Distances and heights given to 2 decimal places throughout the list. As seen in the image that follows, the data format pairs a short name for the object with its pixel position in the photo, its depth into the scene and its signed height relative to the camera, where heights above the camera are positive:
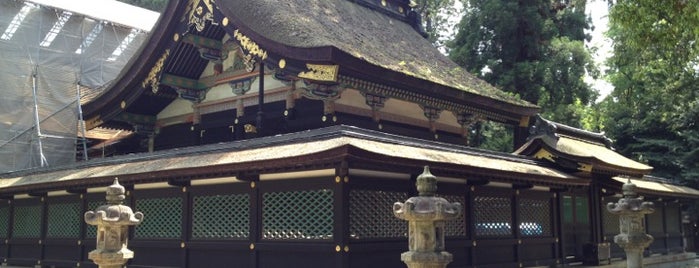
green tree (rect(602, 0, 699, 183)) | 13.92 +4.40
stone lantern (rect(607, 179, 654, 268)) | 13.36 -0.06
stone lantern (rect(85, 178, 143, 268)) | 10.52 -0.08
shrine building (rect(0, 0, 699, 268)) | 11.44 +1.22
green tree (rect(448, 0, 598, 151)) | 29.05 +7.72
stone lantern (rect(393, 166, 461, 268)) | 8.62 +0.00
